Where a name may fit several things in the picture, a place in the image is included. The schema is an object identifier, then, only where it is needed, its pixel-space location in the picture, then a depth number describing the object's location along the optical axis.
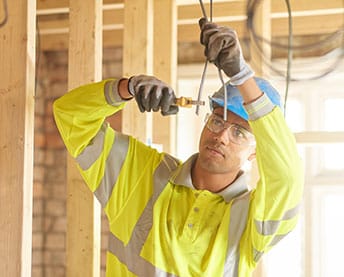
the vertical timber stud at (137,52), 3.41
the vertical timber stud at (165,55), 3.73
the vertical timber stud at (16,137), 2.62
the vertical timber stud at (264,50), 3.65
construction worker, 2.62
